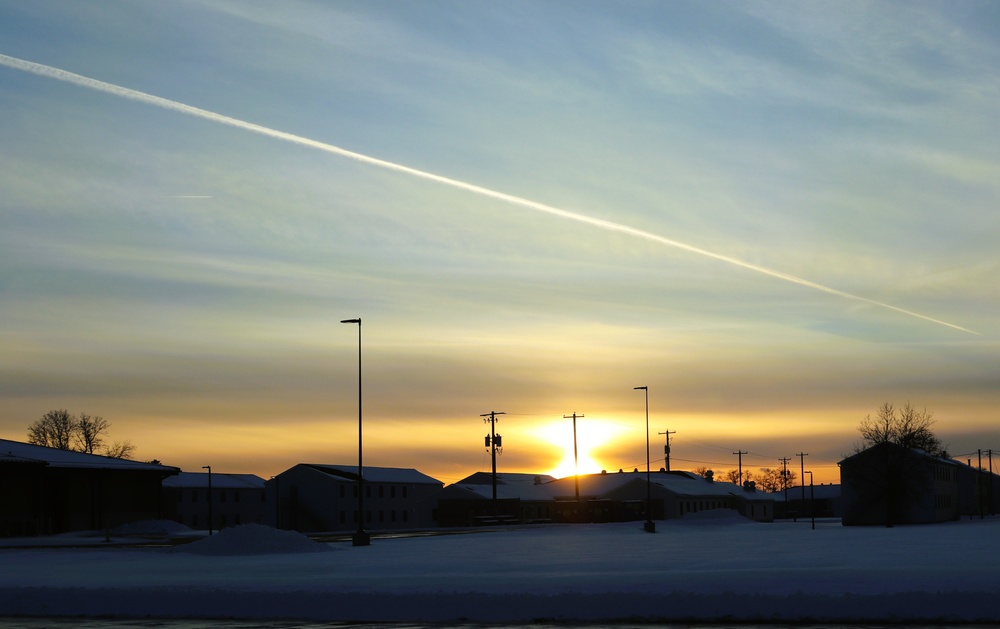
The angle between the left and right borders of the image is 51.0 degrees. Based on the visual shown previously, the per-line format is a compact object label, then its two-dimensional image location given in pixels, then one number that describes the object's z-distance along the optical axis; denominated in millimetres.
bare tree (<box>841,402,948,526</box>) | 117500
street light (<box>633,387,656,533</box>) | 82000
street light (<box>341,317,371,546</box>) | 57281
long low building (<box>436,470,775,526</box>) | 139375
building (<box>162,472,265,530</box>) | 132500
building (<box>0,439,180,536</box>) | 76125
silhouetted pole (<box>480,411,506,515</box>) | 126438
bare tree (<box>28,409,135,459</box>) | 164375
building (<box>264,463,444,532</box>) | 123375
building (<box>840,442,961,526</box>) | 117688
